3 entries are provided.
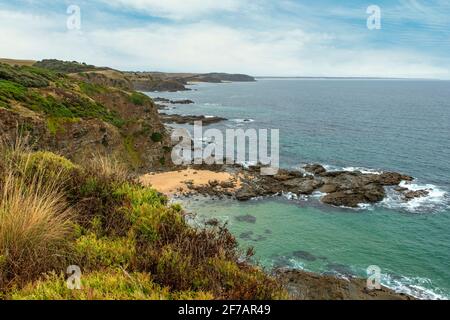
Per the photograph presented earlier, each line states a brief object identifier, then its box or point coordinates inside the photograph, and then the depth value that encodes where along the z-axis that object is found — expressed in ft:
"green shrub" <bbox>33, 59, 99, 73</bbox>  387.34
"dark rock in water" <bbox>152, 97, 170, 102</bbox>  455.54
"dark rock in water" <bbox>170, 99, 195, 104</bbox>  438.40
